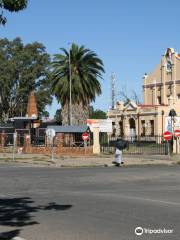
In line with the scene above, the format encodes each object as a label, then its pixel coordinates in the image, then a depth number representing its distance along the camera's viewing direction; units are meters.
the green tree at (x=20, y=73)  85.31
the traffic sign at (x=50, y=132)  39.51
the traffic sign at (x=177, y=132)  42.59
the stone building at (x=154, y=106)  77.06
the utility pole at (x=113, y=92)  119.18
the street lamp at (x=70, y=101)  61.29
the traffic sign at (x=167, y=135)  41.16
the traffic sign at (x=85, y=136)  45.56
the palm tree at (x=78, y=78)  63.16
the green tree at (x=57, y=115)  98.25
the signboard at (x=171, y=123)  45.56
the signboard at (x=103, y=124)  51.84
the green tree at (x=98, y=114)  130.50
